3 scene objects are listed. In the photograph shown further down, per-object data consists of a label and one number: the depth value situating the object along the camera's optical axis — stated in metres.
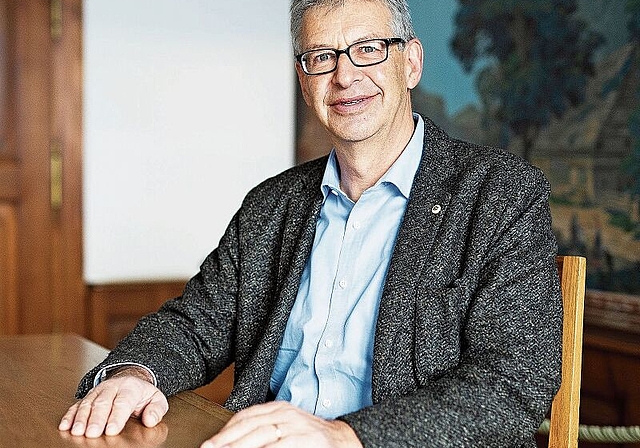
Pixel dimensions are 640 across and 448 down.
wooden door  4.44
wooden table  1.67
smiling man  1.79
